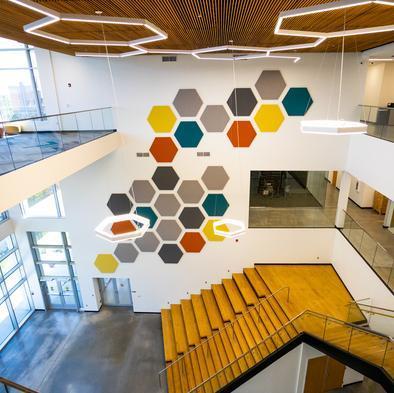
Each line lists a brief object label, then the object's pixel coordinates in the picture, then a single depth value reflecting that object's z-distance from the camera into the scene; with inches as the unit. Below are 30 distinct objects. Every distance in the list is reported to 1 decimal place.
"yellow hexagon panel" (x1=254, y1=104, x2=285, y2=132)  264.4
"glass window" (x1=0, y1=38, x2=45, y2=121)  279.3
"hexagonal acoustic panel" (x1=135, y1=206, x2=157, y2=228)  296.4
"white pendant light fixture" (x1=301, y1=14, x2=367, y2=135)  113.4
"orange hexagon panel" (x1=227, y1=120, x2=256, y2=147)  268.5
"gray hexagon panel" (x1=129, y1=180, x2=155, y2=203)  289.0
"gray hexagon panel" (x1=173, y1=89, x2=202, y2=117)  263.7
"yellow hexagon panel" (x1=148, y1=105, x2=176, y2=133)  269.0
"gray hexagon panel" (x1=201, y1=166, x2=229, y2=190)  281.0
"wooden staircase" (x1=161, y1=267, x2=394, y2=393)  216.7
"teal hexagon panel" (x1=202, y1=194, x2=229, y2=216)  289.2
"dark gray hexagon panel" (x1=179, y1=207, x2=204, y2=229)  294.5
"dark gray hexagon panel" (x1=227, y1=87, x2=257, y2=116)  261.1
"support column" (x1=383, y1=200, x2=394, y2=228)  311.0
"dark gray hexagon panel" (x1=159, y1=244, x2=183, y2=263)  306.3
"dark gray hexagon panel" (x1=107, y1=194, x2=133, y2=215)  294.2
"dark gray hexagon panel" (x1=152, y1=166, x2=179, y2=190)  283.7
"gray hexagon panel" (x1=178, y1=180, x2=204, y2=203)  286.5
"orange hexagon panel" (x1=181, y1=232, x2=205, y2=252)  301.7
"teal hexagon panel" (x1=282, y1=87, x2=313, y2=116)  259.4
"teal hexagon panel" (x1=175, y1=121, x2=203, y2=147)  271.0
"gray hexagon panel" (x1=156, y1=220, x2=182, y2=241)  299.9
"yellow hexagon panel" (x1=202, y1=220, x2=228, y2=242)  297.6
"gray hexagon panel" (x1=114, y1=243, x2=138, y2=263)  308.3
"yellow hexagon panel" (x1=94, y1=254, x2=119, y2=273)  315.3
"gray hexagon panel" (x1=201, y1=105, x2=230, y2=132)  265.9
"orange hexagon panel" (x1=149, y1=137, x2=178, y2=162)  276.2
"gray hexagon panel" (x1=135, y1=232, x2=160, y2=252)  304.5
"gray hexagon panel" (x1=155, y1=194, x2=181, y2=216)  291.7
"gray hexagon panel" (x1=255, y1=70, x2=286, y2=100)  256.7
